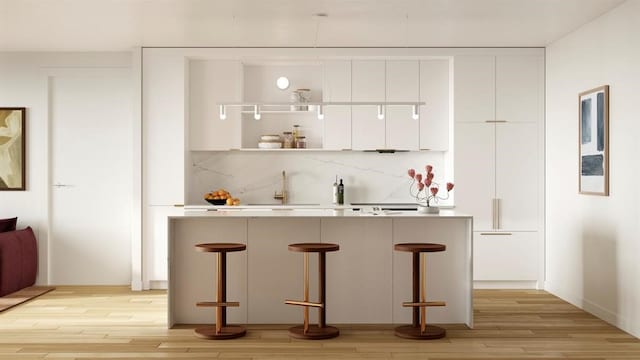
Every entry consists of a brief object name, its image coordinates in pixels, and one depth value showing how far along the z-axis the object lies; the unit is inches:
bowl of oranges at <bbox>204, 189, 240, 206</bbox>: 303.6
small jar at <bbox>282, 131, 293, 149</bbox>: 315.0
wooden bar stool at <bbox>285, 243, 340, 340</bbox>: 209.8
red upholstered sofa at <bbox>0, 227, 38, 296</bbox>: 277.3
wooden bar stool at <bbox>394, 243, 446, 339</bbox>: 210.1
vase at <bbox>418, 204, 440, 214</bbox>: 229.1
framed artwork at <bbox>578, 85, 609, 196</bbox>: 233.5
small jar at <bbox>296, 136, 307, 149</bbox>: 315.6
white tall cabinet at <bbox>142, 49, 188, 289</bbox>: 300.4
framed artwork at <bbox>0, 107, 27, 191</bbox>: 310.3
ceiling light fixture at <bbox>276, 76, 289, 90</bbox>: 317.4
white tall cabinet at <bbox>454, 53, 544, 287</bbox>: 300.7
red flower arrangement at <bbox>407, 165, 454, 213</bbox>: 311.1
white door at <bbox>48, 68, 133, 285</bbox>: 312.5
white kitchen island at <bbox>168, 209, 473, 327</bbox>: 230.8
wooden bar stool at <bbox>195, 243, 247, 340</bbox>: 210.4
